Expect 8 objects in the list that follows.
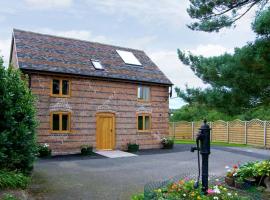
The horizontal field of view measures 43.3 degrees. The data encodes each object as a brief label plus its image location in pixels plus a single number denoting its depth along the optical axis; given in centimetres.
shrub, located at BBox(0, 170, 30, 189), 872
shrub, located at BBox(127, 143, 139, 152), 2139
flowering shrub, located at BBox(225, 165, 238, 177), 933
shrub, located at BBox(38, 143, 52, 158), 1794
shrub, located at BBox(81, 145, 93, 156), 1931
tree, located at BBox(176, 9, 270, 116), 804
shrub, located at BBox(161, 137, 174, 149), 2339
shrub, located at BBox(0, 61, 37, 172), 989
